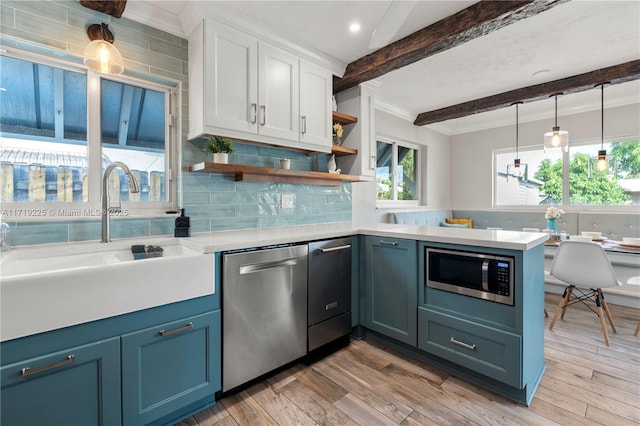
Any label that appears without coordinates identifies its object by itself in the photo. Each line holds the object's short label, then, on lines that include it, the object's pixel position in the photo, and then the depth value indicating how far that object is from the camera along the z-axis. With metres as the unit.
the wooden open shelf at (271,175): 2.07
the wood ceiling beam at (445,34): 1.90
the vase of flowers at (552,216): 3.42
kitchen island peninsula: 1.17
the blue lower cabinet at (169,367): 1.36
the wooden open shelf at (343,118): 2.90
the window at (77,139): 1.66
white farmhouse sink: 1.10
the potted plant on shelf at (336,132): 2.96
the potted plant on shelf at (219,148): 2.14
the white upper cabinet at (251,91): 1.99
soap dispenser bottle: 2.00
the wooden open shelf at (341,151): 2.85
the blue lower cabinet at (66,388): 1.11
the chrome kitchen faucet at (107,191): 1.68
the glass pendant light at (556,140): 3.19
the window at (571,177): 3.84
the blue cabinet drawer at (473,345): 1.68
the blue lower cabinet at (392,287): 2.12
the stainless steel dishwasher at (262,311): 1.69
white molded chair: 2.45
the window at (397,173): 4.20
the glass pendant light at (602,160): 3.38
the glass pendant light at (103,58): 1.56
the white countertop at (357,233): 1.68
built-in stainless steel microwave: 1.71
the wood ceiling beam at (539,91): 2.95
